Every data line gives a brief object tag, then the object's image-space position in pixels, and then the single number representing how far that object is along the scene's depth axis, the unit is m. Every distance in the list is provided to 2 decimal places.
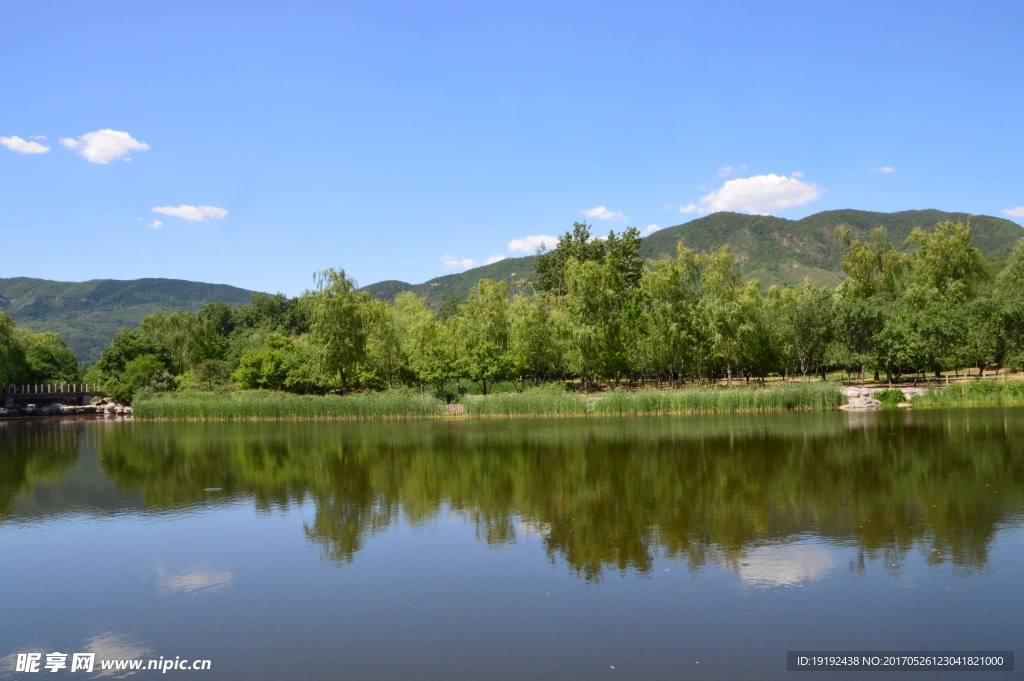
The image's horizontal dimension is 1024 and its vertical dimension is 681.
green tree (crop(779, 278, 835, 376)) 63.00
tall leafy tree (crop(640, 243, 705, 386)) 59.72
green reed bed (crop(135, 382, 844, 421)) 46.12
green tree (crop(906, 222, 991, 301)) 67.00
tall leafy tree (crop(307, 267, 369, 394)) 60.91
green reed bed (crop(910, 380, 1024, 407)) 45.79
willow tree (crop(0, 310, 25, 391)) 68.19
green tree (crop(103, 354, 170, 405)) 70.69
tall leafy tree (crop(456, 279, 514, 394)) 61.00
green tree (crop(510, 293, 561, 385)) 62.59
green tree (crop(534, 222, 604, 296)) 83.19
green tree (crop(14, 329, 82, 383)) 90.14
